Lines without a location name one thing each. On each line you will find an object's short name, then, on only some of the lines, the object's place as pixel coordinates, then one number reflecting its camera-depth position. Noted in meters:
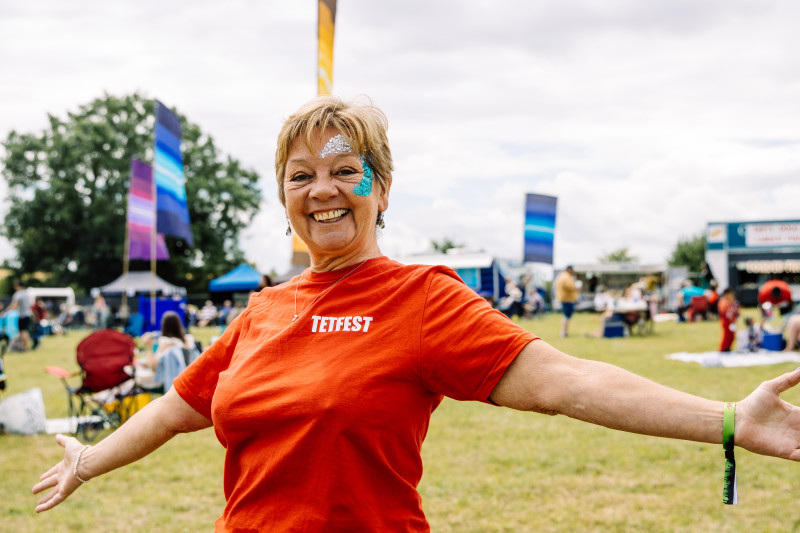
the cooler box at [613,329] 16.58
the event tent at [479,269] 27.56
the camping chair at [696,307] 22.81
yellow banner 7.21
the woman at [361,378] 1.41
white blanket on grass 10.86
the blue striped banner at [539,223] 17.64
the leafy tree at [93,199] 41.28
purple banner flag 14.75
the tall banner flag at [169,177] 12.64
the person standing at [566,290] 16.22
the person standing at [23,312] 18.16
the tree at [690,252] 73.88
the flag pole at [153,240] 12.49
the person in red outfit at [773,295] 12.62
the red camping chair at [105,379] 7.43
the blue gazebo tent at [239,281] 29.21
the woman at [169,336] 8.55
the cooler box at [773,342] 12.11
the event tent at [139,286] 30.95
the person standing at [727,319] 11.98
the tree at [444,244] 70.10
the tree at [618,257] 91.69
